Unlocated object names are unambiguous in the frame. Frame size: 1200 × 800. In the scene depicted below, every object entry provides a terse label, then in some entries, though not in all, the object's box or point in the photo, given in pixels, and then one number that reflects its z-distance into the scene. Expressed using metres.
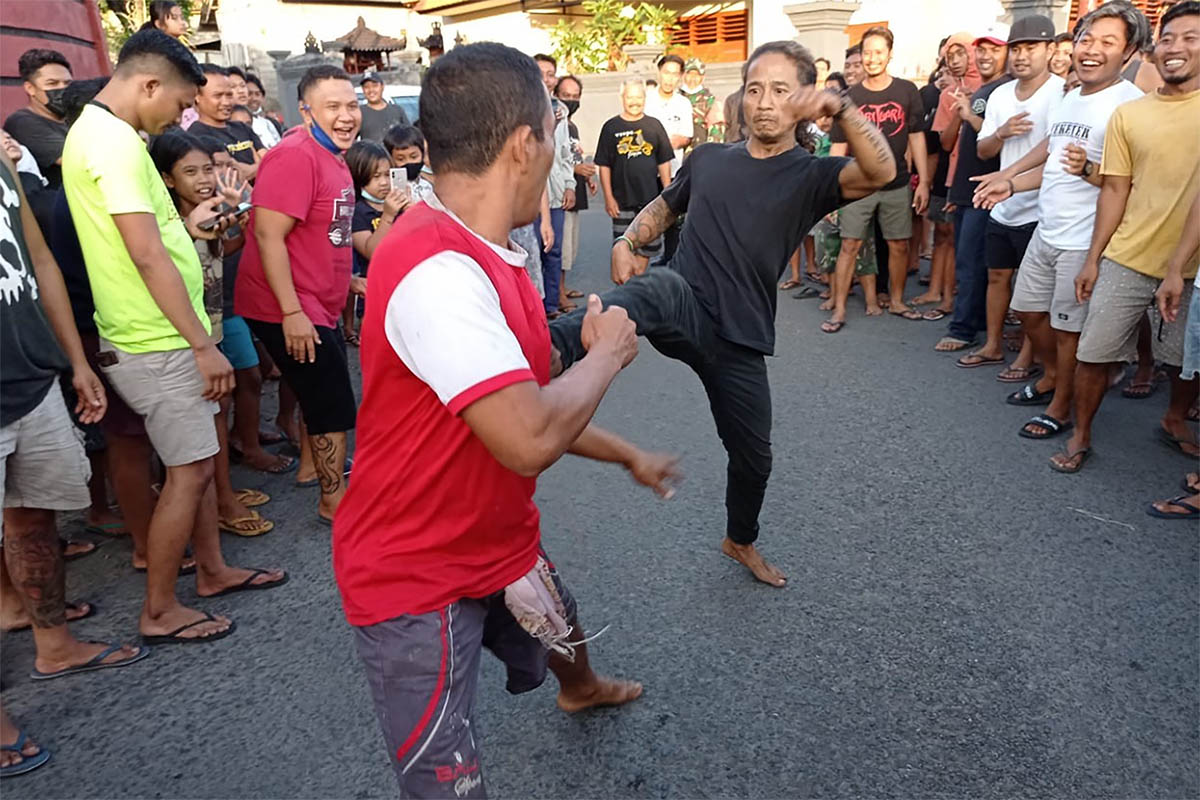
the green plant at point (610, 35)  18.48
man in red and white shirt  1.41
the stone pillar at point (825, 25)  12.61
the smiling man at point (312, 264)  3.49
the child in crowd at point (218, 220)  3.47
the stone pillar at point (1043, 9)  10.94
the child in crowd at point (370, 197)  3.92
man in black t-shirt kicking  2.91
